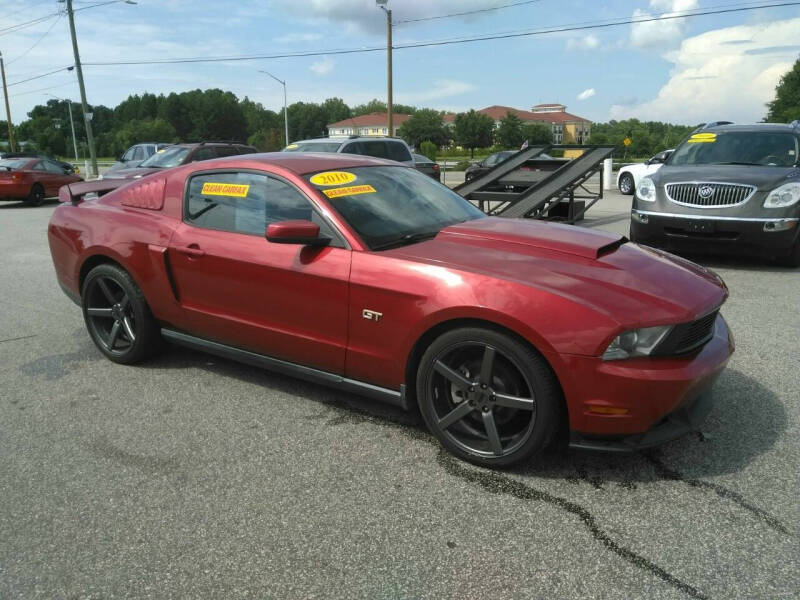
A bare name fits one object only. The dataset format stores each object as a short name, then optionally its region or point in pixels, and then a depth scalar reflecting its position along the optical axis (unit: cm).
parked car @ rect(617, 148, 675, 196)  1725
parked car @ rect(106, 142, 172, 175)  1990
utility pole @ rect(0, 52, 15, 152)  5081
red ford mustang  267
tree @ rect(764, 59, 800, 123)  7869
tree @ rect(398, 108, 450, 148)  11112
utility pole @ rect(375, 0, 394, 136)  2882
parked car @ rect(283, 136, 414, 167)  1225
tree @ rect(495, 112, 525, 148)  10388
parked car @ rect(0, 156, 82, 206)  1742
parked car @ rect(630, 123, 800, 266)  704
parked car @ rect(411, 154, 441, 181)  1452
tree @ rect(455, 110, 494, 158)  10675
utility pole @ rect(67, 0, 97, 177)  3028
